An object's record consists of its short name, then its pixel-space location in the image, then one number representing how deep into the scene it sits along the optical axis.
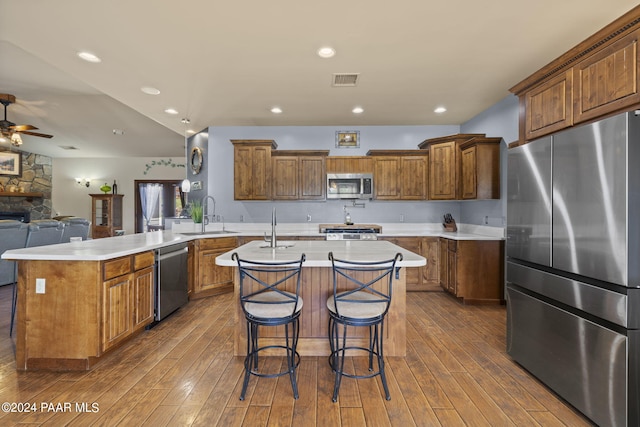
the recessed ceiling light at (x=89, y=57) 2.90
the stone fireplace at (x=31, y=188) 7.84
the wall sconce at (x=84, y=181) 8.98
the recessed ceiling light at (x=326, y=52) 2.77
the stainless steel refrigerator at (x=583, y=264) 1.57
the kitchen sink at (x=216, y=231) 4.33
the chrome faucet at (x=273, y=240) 2.71
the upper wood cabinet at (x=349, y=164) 5.08
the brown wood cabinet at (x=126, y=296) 2.42
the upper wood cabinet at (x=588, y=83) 1.66
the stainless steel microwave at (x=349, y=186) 5.02
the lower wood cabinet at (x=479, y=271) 3.99
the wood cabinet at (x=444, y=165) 4.61
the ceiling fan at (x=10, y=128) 5.14
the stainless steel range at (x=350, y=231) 4.62
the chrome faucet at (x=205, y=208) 5.26
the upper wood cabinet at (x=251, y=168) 4.98
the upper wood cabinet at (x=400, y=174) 5.00
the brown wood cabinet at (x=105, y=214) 8.62
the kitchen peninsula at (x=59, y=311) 2.32
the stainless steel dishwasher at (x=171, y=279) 3.18
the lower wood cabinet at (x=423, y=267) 4.62
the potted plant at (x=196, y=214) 4.81
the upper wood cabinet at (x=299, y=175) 5.04
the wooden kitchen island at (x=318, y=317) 2.53
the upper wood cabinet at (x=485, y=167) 4.20
